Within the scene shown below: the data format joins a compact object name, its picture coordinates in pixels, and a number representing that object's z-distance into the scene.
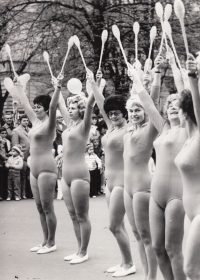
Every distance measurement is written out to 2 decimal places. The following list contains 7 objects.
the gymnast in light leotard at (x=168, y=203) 6.33
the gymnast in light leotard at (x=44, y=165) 9.80
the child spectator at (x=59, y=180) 15.87
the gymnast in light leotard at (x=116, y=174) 8.24
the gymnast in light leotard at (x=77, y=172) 9.22
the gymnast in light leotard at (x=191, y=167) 5.28
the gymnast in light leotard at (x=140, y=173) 7.34
